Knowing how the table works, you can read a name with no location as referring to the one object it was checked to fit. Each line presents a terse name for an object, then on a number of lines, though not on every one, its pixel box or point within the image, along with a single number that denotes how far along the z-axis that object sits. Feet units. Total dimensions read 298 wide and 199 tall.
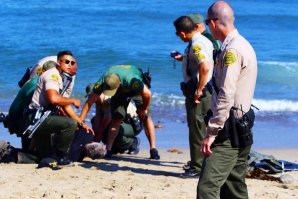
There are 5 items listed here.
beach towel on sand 57.98
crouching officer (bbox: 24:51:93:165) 57.00
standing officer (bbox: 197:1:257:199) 38.09
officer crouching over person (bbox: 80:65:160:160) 59.67
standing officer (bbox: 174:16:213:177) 54.60
